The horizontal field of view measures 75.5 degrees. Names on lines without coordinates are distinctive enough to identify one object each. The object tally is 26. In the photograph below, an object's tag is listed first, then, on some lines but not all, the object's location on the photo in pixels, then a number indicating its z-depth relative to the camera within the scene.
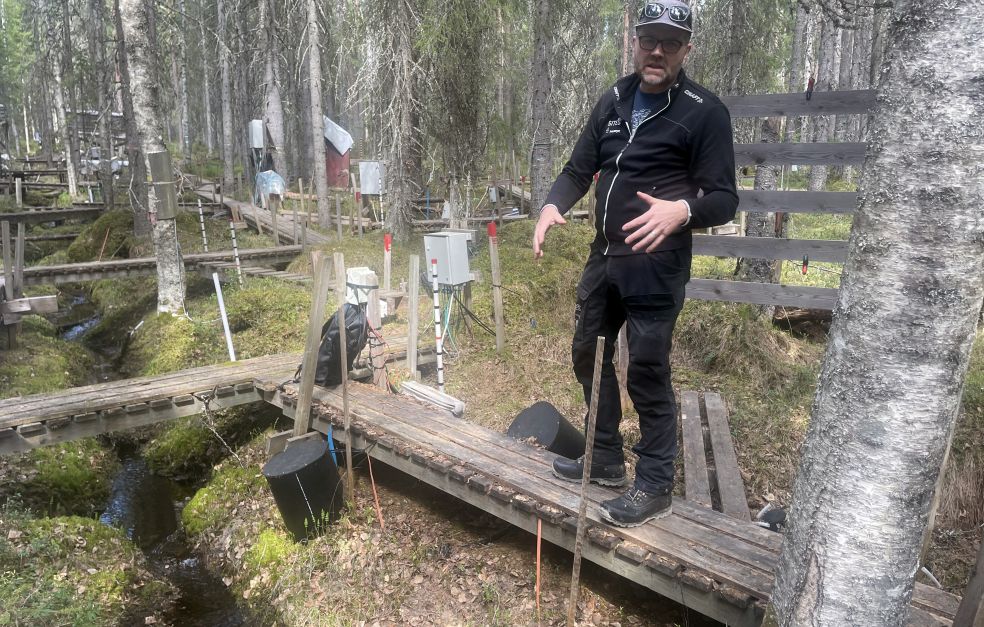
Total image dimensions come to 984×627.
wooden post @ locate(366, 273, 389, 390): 6.44
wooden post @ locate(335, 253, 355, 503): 4.96
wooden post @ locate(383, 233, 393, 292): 8.59
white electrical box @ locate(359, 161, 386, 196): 18.64
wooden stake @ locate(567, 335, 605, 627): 2.88
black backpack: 5.92
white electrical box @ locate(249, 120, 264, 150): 22.61
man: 2.79
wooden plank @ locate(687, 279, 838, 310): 5.09
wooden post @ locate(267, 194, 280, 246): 14.98
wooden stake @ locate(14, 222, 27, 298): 9.96
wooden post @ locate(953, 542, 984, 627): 2.12
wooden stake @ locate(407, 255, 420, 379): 6.40
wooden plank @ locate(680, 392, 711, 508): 4.09
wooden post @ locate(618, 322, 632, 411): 5.48
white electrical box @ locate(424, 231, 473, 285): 7.60
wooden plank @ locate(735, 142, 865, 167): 4.43
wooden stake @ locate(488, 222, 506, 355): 7.29
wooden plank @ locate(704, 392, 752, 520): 3.97
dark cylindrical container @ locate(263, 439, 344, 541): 4.68
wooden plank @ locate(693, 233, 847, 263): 4.72
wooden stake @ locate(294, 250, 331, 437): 4.91
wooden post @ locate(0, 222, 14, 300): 9.40
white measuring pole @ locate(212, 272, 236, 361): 8.10
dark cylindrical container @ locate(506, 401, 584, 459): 4.68
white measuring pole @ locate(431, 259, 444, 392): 6.36
